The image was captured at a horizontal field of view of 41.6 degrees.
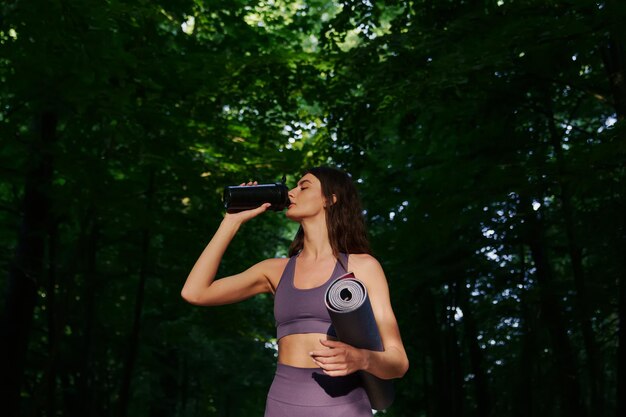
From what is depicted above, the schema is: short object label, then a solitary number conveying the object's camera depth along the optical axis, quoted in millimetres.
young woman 3092
